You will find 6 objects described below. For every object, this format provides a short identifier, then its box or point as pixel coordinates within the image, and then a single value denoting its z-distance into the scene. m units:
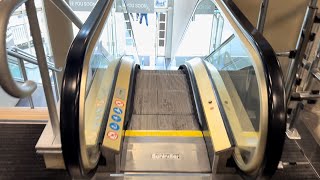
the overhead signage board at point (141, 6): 6.32
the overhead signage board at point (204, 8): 3.03
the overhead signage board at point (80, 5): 5.31
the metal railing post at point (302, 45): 1.80
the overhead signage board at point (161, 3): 8.28
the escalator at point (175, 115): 1.21
